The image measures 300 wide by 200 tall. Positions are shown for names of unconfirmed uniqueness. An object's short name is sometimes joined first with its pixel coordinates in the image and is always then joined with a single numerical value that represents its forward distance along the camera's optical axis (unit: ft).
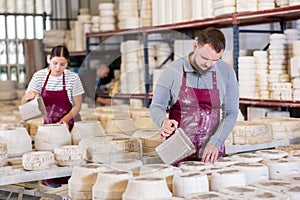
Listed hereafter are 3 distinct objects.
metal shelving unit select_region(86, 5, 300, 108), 17.34
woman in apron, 17.34
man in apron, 11.37
